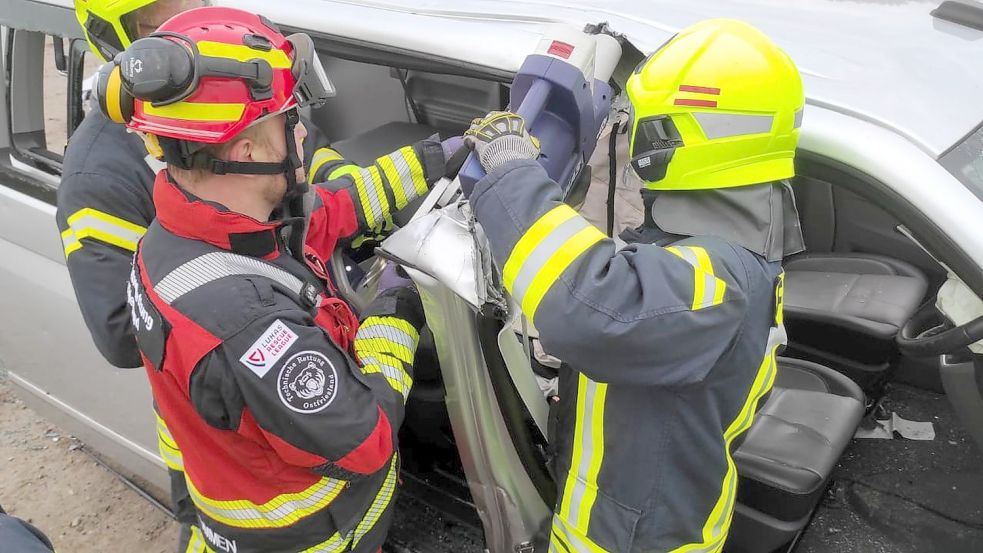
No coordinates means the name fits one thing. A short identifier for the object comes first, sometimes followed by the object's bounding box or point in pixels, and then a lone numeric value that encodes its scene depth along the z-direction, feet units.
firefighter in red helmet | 4.23
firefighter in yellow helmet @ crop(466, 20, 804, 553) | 3.85
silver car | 4.64
